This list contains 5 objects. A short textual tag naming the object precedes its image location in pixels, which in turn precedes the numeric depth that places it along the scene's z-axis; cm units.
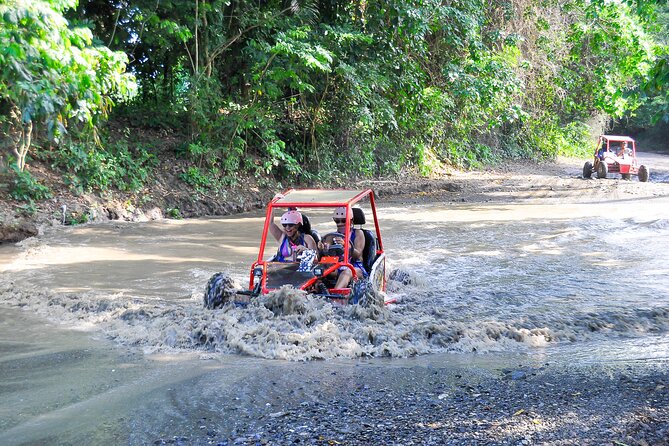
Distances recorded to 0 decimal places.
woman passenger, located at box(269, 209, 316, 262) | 826
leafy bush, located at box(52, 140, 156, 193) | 1551
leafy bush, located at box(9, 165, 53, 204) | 1391
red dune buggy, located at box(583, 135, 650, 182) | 2573
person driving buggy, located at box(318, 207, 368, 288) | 790
